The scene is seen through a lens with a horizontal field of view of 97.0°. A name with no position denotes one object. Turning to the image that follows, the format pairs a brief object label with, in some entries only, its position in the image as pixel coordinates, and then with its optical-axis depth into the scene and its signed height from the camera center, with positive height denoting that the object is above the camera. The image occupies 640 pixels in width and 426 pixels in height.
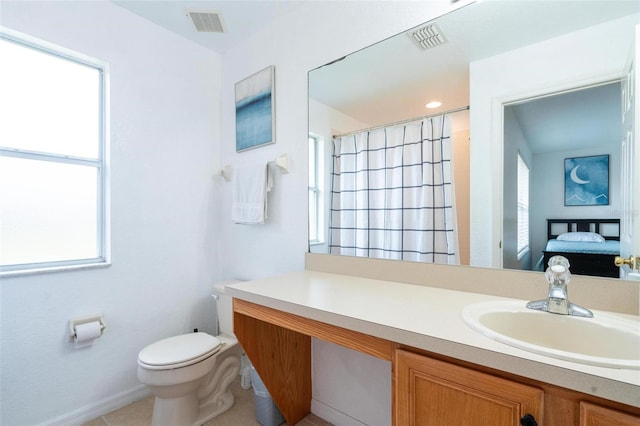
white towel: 1.91 +0.13
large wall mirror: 0.96 +0.39
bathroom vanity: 0.57 -0.37
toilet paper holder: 1.61 -0.63
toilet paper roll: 1.59 -0.69
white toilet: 1.42 -0.90
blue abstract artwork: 1.95 +0.75
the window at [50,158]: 1.52 +0.32
